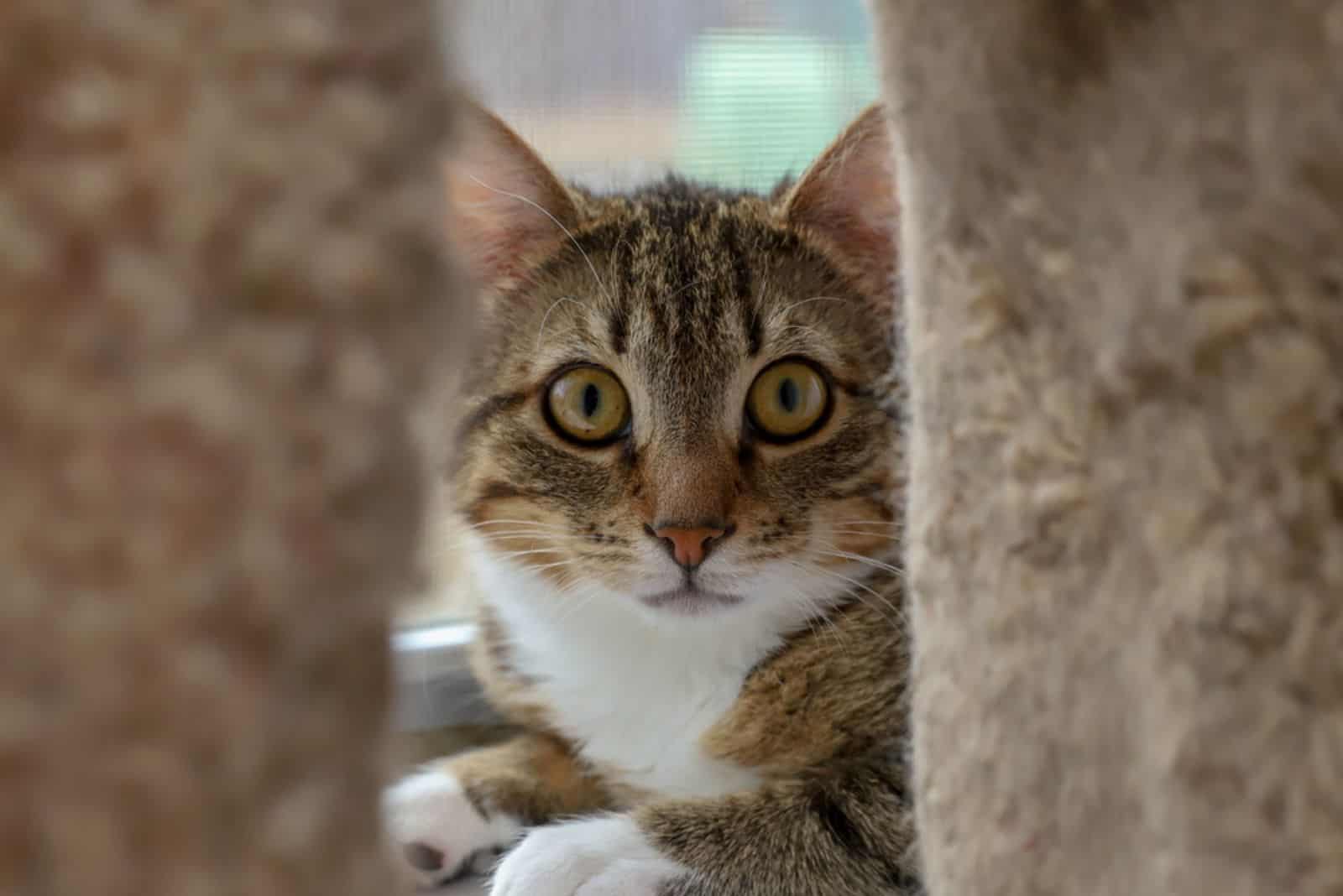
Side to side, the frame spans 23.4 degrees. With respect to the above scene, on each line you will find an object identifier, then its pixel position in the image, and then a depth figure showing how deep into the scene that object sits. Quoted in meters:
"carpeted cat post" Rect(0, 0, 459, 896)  0.27
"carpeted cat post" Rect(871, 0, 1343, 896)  0.40
